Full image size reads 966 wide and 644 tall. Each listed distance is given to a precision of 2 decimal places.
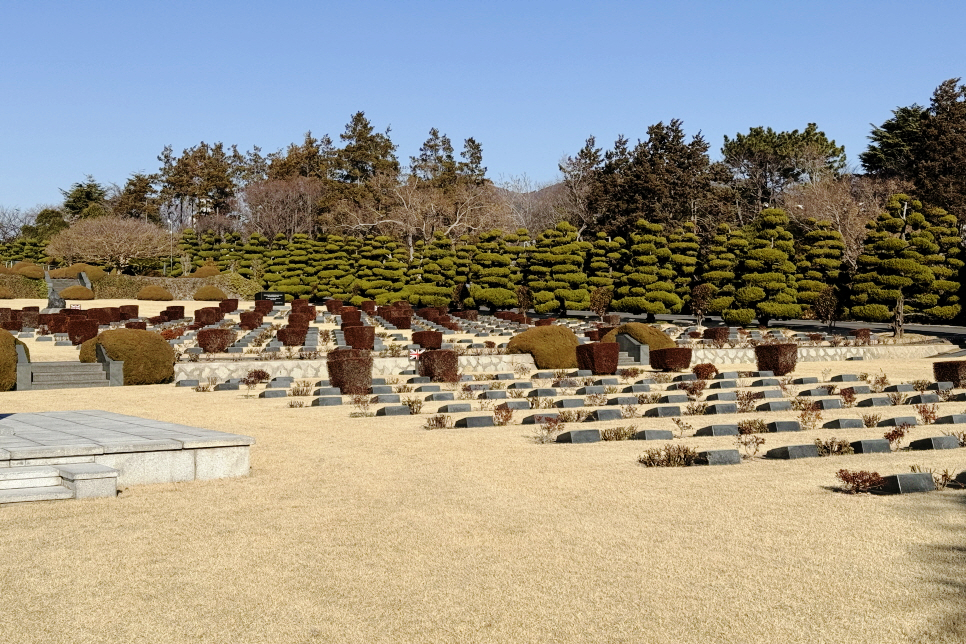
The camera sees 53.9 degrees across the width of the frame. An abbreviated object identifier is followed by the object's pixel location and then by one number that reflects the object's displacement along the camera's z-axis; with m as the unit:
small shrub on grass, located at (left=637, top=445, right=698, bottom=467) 10.77
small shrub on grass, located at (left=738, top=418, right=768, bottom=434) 13.51
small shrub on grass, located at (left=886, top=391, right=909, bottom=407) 16.80
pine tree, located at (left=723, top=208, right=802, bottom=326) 41.38
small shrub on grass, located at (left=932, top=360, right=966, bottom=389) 19.69
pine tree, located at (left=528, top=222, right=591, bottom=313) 49.47
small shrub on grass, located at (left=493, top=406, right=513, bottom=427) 14.58
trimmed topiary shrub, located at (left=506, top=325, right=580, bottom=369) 24.62
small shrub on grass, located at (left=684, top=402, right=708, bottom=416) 15.93
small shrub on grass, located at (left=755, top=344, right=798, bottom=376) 22.69
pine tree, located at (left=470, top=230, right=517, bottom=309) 51.16
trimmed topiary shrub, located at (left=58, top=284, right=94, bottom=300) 55.94
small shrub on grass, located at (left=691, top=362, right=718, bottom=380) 21.58
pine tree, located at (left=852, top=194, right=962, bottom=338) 39.38
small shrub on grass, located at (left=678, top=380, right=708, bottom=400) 18.48
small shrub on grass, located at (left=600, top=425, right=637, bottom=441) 12.91
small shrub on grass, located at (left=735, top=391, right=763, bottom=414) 16.23
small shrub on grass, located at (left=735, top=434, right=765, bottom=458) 11.45
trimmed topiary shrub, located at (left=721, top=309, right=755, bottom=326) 41.31
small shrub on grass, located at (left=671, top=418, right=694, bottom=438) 13.55
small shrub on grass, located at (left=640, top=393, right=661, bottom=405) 17.40
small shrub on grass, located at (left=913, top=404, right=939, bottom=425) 14.14
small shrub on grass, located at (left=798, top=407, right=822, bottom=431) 13.99
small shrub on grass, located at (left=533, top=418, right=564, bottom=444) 12.95
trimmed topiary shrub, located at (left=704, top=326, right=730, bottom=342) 33.09
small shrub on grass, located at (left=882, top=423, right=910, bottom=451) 11.90
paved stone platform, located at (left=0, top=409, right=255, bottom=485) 9.52
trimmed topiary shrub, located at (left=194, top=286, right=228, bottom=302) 61.88
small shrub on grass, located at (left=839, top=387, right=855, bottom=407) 16.62
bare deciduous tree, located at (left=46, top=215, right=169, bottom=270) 71.81
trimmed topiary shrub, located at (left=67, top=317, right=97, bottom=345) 30.73
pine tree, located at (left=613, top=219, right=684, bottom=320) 46.34
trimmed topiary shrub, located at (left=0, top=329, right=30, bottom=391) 20.27
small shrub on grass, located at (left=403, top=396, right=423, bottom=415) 16.17
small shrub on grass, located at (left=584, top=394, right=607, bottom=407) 17.14
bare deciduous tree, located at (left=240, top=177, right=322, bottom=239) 84.25
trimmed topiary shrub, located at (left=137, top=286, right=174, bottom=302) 59.75
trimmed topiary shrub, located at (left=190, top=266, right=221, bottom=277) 67.10
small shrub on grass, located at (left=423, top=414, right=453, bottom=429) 14.30
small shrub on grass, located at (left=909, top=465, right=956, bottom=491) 9.30
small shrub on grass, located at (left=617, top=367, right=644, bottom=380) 22.61
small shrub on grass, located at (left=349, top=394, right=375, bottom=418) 15.96
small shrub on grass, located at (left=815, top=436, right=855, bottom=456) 11.43
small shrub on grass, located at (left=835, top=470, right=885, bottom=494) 8.95
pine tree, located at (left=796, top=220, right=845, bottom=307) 42.00
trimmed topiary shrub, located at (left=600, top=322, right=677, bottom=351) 26.61
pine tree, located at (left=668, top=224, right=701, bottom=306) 47.69
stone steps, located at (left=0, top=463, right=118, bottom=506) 8.94
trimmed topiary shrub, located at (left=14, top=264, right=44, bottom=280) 63.84
